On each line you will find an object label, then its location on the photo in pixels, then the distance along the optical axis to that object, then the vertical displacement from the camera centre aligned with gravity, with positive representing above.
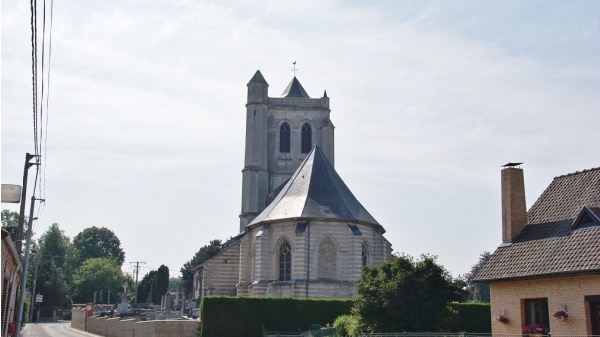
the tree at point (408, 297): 24.38 +0.10
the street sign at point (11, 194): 14.73 +2.15
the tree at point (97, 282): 92.75 +1.66
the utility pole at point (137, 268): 90.59 +3.54
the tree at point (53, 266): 71.94 +3.31
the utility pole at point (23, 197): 23.42 +3.33
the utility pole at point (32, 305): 63.26 -1.23
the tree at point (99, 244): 116.56 +8.64
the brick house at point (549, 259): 18.56 +1.28
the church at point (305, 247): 40.03 +3.15
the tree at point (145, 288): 83.00 +0.81
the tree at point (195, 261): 83.31 +4.52
